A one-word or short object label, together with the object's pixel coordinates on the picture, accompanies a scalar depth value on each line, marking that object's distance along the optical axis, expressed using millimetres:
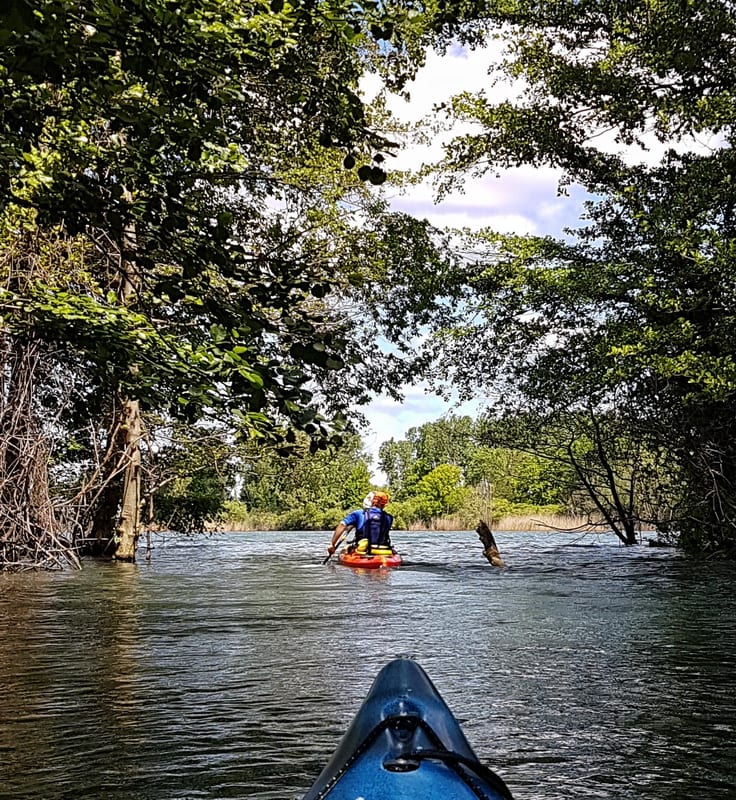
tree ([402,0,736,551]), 12258
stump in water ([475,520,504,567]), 16281
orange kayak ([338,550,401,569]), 14898
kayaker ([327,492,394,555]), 15297
